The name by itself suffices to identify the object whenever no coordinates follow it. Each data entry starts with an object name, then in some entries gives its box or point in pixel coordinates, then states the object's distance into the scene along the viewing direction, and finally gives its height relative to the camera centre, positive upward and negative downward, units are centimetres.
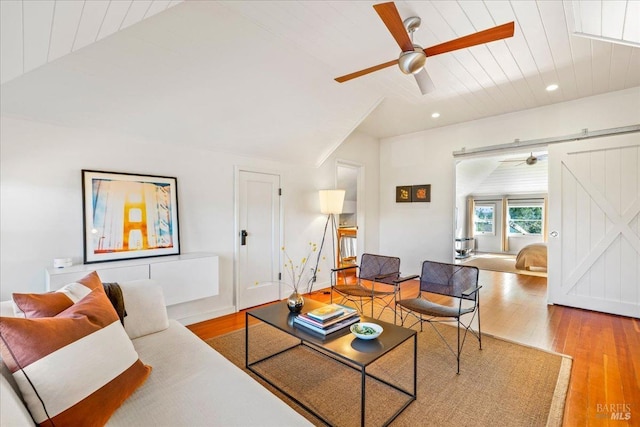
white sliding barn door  344 -21
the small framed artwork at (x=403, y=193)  548 +29
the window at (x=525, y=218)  908 -32
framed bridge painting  259 -6
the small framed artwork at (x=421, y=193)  524 +28
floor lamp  445 +10
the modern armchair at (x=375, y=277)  312 -78
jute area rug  176 -126
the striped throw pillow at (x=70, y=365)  98 -58
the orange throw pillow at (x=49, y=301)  125 -43
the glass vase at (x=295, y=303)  226 -73
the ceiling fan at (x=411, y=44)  168 +109
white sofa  112 -82
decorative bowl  180 -78
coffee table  164 -83
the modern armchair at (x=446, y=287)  241 -76
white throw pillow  186 -66
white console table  230 -58
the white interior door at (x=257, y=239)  370 -40
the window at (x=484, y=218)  983 -34
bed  625 -108
